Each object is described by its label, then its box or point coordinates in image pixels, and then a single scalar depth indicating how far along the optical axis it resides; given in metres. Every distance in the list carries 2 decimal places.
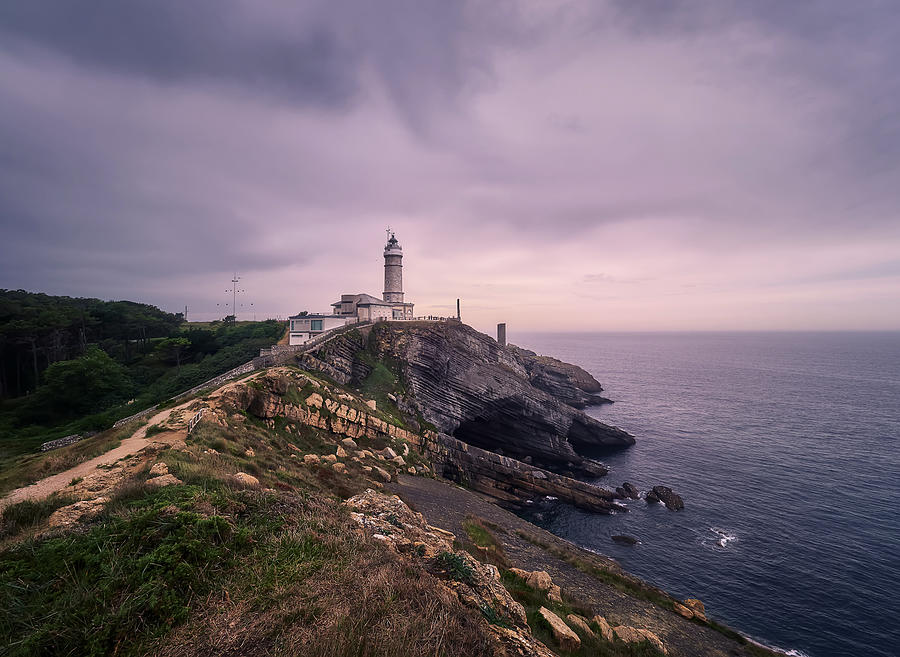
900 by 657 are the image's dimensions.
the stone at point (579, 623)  9.84
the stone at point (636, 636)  10.67
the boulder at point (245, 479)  9.52
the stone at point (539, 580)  11.51
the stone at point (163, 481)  8.36
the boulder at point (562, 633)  8.65
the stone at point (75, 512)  6.69
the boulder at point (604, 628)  10.27
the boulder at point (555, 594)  11.10
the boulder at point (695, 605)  15.30
